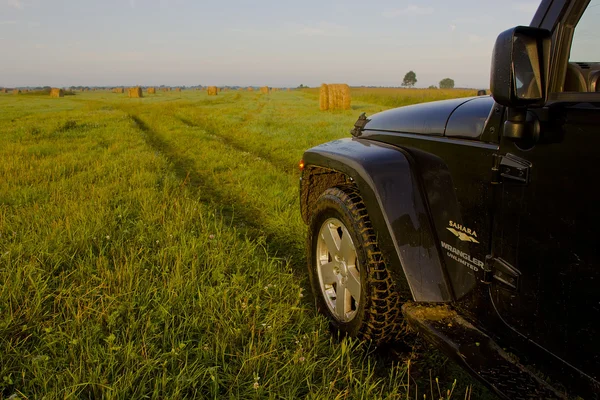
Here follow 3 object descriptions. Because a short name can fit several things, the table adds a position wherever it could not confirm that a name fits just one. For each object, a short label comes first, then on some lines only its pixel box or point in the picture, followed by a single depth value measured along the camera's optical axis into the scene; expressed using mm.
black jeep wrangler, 1435
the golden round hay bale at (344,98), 26328
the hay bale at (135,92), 54406
